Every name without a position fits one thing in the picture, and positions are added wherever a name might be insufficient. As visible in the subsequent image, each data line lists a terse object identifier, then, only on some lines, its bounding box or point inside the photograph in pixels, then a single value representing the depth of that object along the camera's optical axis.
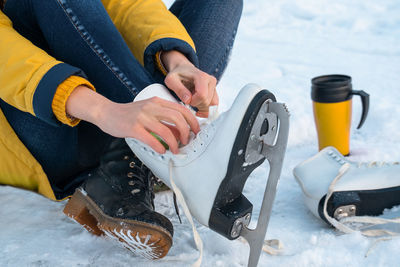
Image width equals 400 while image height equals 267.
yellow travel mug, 2.23
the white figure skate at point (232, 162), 1.67
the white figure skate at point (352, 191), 1.88
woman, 1.71
